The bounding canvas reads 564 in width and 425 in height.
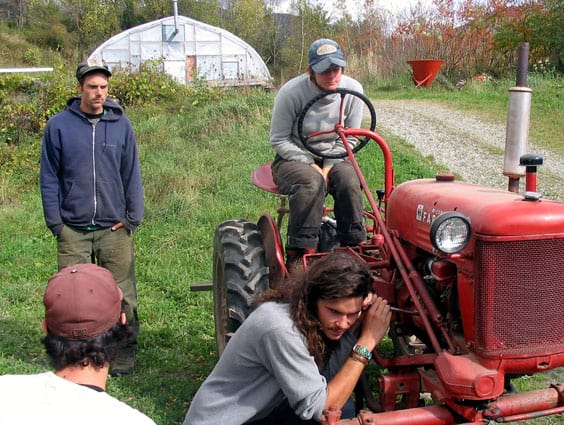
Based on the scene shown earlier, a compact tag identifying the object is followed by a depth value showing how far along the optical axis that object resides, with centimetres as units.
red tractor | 263
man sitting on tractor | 380
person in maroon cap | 158
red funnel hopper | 1641
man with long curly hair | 259
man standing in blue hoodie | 427
